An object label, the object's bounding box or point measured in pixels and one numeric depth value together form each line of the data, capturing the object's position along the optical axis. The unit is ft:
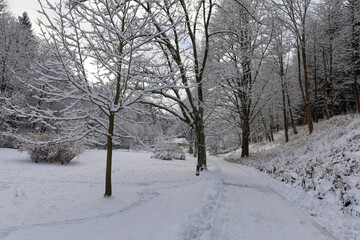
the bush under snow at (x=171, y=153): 54.24
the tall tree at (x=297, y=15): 45.59
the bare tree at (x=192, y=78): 28.63
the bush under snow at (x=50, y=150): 31.42
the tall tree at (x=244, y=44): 44.28
